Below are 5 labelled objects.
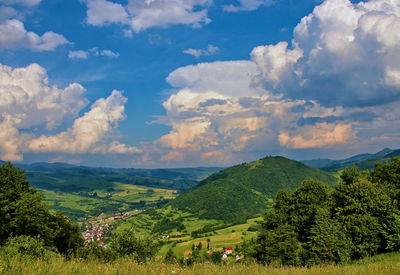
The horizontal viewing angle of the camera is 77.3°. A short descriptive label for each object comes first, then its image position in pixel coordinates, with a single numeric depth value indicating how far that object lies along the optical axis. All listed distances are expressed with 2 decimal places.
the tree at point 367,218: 31.23
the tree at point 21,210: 33.25
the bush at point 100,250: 42.89
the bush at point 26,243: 25.11
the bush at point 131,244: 46.34
